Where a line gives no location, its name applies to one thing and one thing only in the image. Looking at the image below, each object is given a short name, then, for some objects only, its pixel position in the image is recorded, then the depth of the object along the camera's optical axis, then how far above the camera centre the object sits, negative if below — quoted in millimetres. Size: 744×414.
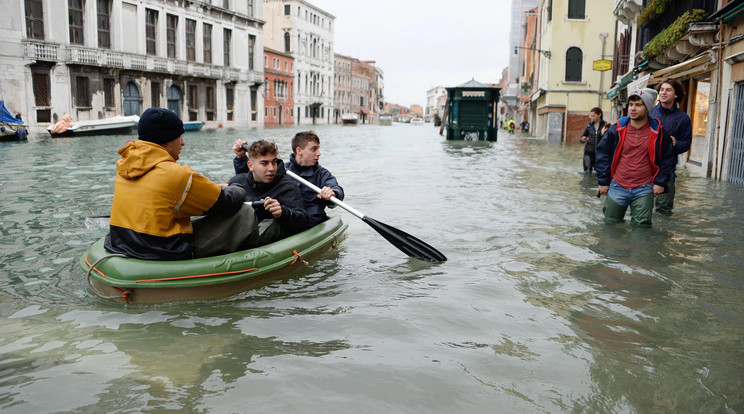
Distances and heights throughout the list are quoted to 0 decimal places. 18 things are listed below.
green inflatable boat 4352 -1117
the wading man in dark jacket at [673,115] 7102 +165
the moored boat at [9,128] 22584 -353
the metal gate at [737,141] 11680 -205
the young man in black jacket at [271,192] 5473 -641
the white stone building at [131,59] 31516 +3804
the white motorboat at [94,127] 27328 -338
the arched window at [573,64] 31938 +3282
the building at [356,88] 97375 +6200
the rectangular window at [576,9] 31417 +6053
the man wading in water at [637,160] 6422 -330
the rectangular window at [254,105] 53594 +1526
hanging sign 24500 +2511
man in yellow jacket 4254 -550
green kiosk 29641 +638
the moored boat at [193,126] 38259 -291
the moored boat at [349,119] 84312 +672
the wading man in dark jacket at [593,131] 11969 -69
